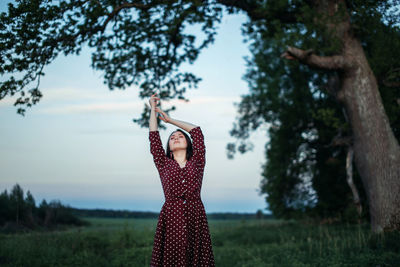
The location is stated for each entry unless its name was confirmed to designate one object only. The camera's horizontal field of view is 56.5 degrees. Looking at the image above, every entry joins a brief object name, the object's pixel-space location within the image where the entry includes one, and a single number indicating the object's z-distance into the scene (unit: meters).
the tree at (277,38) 8.12
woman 4.28
